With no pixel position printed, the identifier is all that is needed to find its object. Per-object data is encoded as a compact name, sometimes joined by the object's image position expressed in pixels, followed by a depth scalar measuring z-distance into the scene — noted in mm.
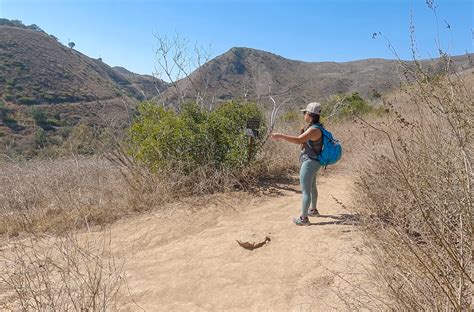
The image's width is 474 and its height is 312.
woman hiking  3953
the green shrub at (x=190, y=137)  5930
